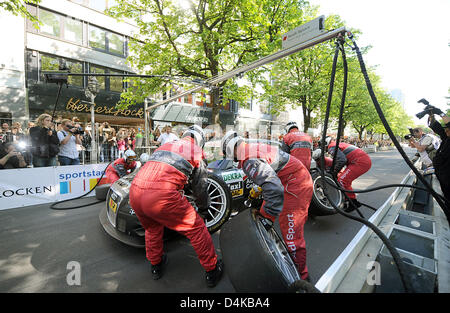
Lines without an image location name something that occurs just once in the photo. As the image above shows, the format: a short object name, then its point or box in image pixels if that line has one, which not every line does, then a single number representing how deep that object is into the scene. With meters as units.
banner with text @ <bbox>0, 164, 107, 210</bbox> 4.58
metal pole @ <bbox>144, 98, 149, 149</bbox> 8.16
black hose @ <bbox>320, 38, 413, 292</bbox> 1.33
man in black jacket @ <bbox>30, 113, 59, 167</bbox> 5.21
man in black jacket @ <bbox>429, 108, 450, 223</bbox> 2.88
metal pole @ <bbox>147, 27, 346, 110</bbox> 2.70
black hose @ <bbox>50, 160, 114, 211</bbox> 4.46
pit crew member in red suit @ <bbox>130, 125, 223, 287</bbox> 1.97
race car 2.63
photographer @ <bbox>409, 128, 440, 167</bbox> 5.09
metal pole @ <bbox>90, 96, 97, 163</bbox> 6.91
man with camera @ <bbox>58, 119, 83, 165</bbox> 5.58
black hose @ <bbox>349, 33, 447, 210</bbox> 1.82
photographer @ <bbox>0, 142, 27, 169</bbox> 4.91
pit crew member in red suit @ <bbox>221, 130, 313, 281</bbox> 2.04
